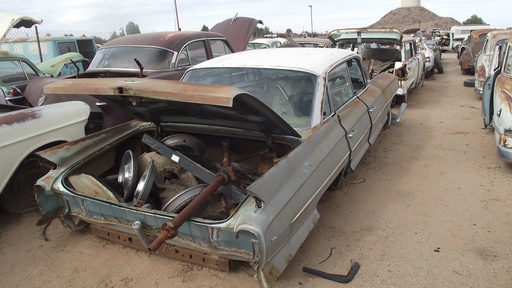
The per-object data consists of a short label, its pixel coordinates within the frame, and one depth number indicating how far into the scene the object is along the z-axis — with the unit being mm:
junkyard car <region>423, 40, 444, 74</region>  13039
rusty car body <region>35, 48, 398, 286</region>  2365
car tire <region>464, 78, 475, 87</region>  7320
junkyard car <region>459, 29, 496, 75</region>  11305
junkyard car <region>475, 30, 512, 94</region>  7543
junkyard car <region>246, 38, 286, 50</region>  13086
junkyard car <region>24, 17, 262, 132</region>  4992
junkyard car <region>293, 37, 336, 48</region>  11102
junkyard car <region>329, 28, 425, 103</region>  7617
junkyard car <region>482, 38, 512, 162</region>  4184
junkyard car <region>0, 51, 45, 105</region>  5945
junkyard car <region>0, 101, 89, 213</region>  3426
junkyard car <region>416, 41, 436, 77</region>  11000
